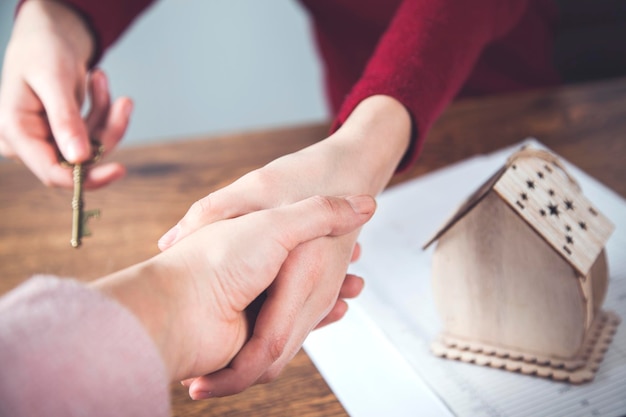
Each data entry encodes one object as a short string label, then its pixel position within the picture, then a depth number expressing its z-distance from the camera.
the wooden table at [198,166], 0.56
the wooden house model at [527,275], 0.40
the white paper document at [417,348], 0.41
